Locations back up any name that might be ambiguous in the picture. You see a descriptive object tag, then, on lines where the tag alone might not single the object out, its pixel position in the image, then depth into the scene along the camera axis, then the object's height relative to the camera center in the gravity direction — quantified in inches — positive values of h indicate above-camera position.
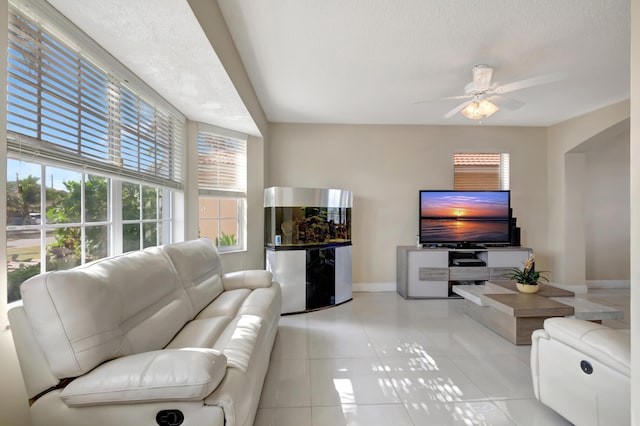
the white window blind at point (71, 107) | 58.2 +24.8
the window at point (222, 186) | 149.0 +13.0
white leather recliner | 56.2 -31.6
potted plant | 127.2 -27.4
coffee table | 108.1 -33.8
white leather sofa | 48.9 -25.3
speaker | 184.1 -13.8
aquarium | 151.6 -1.8
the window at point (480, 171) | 196.5 +26.4
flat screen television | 183.2 -2.3
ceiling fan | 108.5 +41.8
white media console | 174.4 -31.1
